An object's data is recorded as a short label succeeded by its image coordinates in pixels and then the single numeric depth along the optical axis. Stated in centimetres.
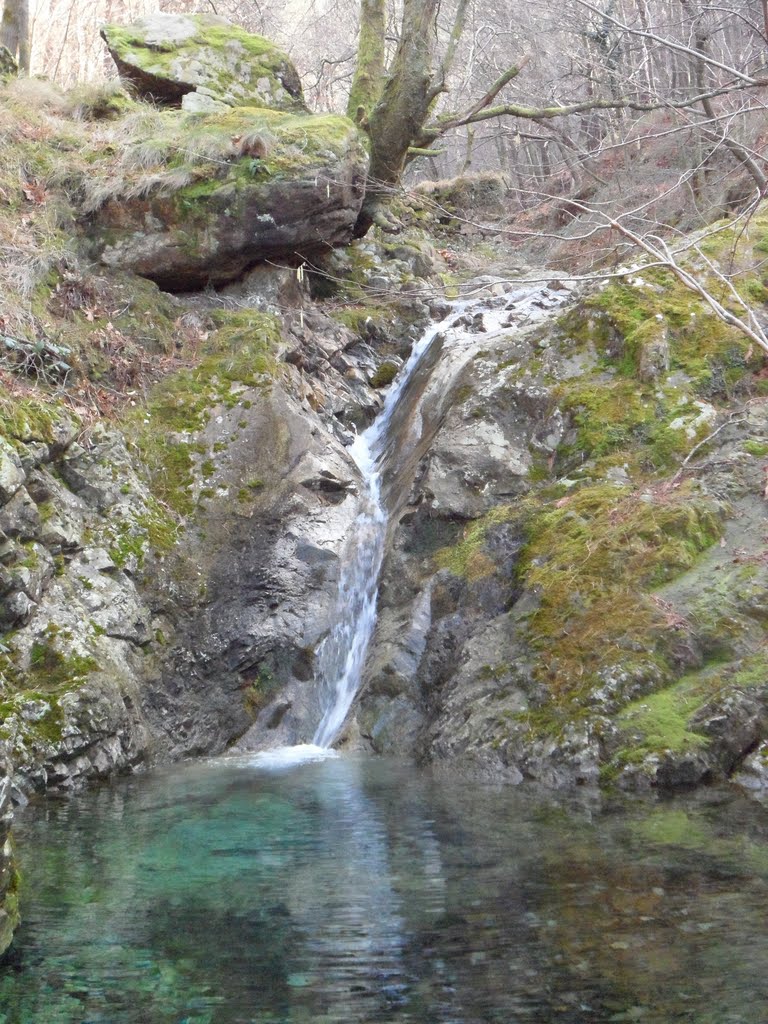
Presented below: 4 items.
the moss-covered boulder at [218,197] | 981
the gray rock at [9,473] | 665
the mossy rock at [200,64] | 1179
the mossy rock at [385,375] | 1084
